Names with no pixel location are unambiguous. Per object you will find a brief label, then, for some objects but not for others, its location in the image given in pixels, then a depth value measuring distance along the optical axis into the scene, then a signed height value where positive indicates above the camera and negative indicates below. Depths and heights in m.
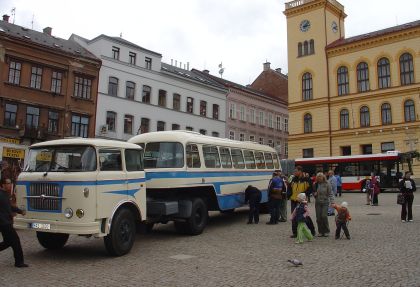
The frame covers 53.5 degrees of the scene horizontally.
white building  38.38 +9.55
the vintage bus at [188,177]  11.98 +0.34
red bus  32.31 +1.89
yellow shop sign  30.79 +2.46
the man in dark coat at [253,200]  15.53 -0.41
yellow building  43.44 +11.87
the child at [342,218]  11.61 -0.79
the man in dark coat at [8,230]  8.27 -0.88
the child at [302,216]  11.37 -0.73
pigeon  8.37 -1.45
